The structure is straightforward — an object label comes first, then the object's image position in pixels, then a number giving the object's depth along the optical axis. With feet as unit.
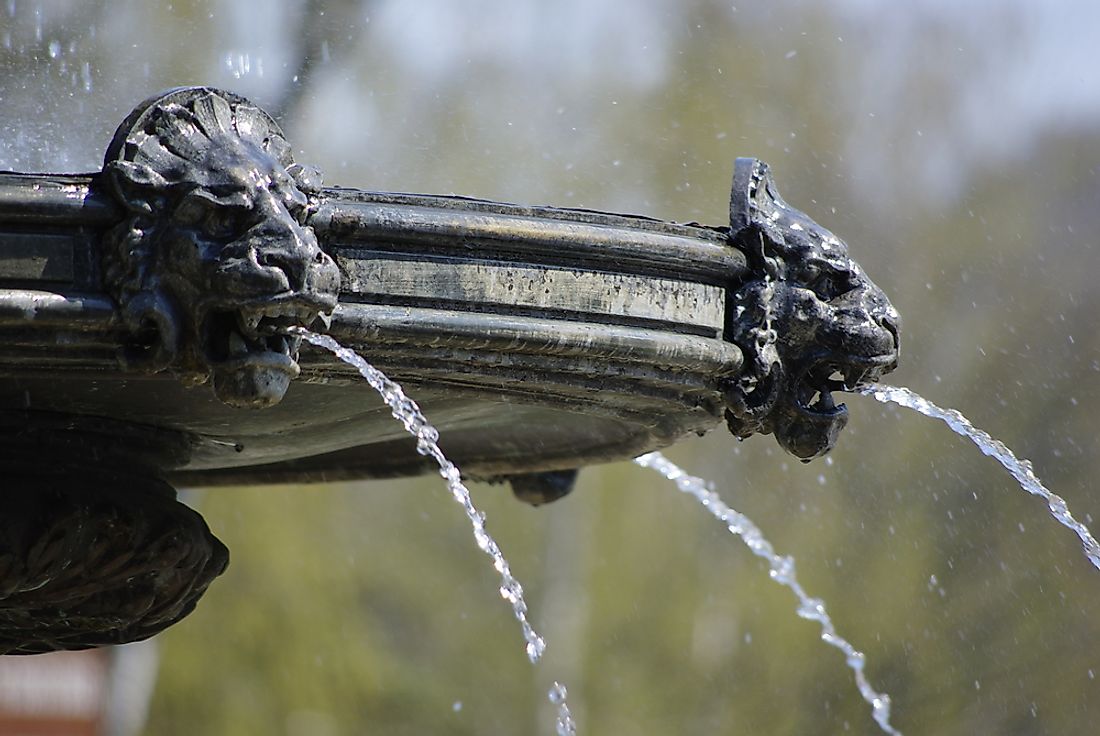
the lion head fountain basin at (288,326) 16.05
